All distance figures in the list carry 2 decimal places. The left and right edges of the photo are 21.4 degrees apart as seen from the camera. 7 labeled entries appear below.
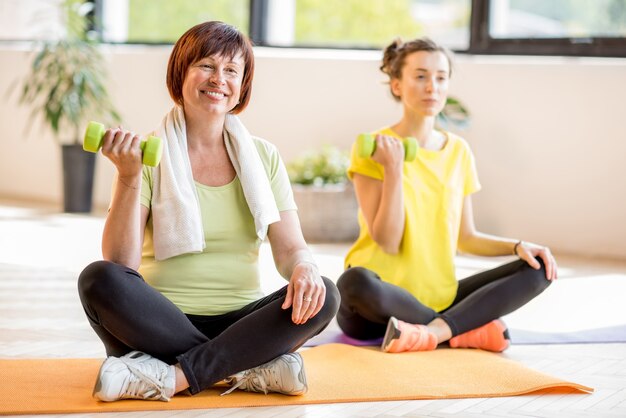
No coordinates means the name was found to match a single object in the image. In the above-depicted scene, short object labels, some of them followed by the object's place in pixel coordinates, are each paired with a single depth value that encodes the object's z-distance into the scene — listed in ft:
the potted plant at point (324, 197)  25.54
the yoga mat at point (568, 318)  15.12
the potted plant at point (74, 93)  30.18
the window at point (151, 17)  33.27
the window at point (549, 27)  25.89
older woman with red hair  10.85
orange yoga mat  10.87
